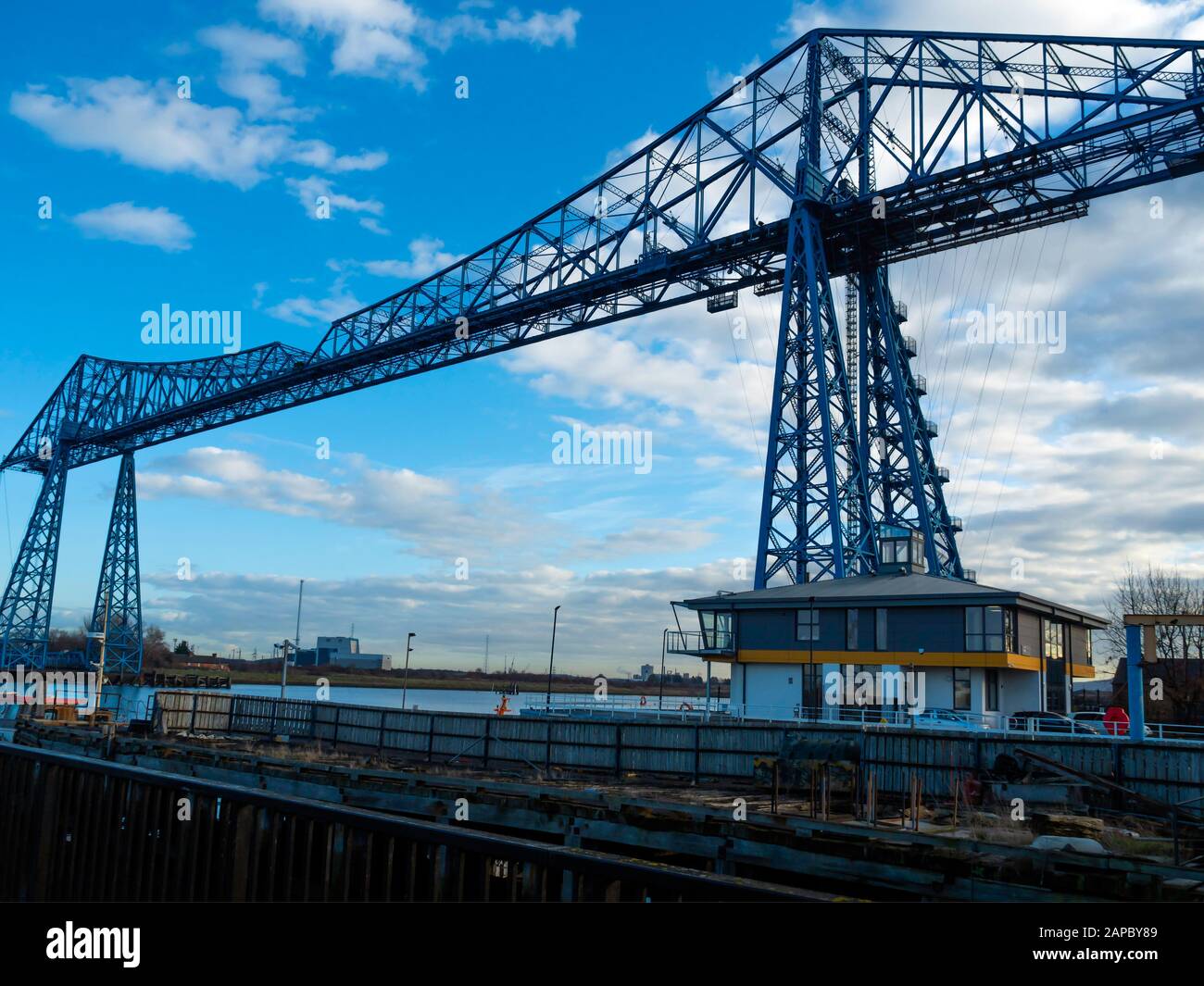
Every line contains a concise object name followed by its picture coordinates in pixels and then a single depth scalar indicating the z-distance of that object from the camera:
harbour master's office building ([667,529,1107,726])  35.41
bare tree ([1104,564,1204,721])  59.59
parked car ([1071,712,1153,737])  33.84
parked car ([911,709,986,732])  32.53
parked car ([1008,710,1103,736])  30.72
